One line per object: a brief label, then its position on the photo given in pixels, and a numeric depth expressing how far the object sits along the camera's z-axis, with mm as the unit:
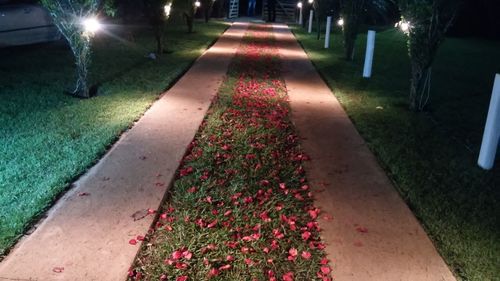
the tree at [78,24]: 8094
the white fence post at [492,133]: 5461
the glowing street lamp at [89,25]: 8352
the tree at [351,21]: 14584
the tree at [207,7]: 31036
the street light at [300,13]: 34138
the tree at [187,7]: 22625
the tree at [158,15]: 14339
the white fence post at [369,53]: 11914
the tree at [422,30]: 7809
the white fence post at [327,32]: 18061
